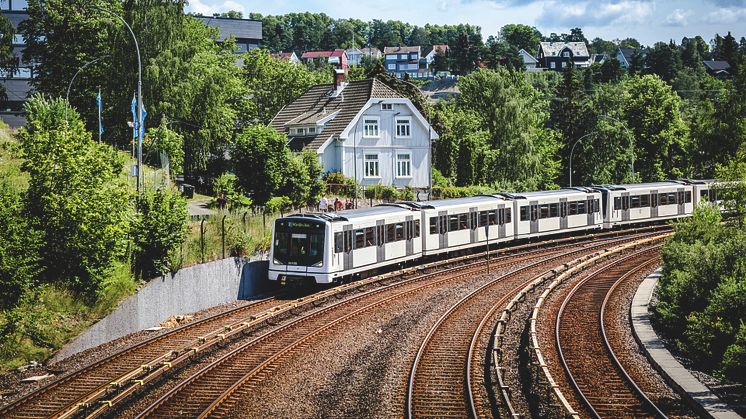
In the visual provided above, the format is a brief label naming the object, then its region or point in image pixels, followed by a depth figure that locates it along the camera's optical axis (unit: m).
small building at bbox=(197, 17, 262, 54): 141.99
